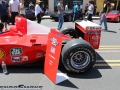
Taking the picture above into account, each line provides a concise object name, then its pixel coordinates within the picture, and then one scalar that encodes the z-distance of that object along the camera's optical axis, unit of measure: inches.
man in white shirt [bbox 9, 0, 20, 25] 358.9
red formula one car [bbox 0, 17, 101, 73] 145.6
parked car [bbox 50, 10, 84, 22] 589.3
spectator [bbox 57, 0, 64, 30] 364.6
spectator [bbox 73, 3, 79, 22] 595.8
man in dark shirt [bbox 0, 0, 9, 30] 358.6
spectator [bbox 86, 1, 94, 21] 459.5
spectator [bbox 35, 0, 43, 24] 406.7
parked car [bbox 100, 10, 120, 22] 550.3
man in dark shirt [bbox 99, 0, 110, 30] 369.4
